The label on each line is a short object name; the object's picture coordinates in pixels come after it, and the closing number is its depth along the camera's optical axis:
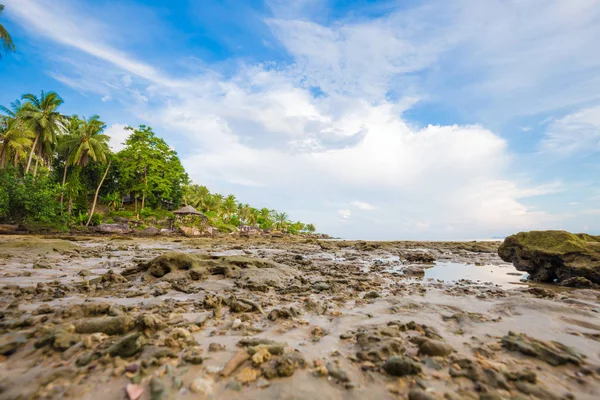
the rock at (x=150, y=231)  33.47
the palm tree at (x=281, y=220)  98.47
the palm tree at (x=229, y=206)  75.18
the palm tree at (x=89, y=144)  35.84
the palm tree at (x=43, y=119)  34.78
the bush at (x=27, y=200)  24.19
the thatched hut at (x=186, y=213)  41.97
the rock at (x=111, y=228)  31.77
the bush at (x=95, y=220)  34.78
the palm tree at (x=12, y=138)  30.81
